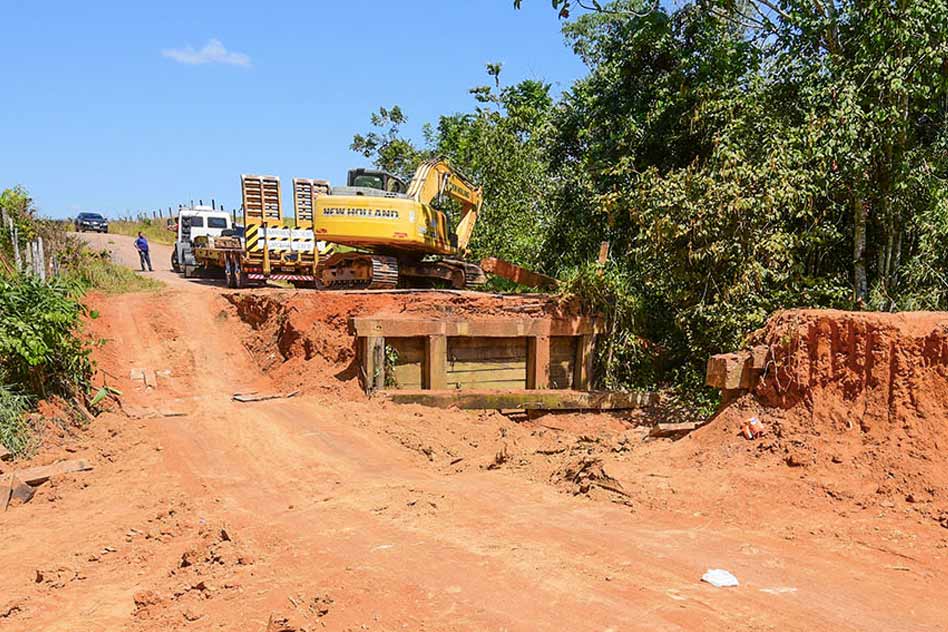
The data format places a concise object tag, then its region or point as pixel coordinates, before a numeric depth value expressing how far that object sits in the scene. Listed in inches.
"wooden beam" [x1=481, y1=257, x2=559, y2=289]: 543.2
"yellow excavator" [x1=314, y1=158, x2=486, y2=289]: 524.1
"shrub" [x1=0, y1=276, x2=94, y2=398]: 303.9
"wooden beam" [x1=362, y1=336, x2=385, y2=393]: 397.1
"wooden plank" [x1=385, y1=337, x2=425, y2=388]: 409.1
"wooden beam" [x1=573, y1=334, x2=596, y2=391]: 449.7
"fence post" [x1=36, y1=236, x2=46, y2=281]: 453.7
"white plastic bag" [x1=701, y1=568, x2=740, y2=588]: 163.9
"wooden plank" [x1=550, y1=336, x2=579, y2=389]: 450.0
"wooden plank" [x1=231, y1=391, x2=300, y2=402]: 404.5
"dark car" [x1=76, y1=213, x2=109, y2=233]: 1728.6
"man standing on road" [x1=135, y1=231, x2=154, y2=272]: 1099.9
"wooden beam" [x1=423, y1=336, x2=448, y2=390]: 412.2
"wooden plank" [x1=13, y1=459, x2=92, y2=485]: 261.2
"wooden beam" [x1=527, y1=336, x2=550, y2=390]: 437.4
